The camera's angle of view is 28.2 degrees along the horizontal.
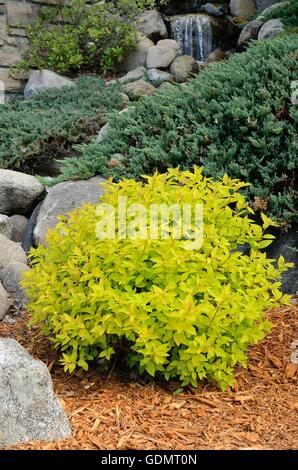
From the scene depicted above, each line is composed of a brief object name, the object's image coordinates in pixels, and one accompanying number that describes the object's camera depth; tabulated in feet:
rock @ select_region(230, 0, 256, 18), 40.14
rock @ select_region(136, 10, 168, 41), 37.22
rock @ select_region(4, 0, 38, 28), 34.24
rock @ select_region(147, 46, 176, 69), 34.04
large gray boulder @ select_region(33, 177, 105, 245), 16.89
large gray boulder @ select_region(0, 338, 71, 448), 8.44
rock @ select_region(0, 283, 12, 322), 13.53
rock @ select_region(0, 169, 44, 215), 19.49
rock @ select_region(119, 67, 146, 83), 32.04
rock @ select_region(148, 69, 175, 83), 31.38
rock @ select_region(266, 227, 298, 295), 14.56
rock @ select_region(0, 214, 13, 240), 17.87
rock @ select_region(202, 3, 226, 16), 39.52
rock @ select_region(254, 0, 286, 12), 39.70
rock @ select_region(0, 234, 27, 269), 15.55
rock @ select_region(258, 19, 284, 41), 32.40
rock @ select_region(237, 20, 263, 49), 35.19
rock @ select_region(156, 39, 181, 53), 35.86
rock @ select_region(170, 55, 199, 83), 32.73
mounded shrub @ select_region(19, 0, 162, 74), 33.71
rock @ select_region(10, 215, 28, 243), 19.33
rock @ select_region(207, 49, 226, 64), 37.14
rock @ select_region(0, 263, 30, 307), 14.20
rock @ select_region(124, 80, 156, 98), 28.17
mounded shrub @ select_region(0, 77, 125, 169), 23.91
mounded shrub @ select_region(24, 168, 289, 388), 9.45
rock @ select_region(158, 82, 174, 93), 19.80
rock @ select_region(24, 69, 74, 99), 32.50
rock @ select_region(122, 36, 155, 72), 35.29
